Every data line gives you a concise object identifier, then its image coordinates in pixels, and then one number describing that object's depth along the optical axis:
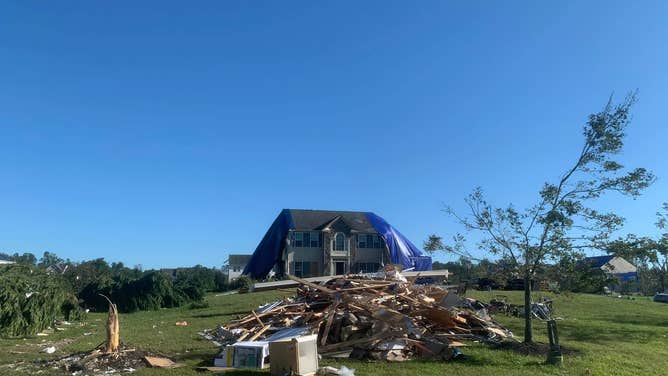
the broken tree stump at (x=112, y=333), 9.86
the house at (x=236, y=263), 72.69
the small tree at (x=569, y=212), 11.15
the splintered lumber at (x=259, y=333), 11.64
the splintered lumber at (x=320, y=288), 13.72
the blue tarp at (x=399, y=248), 44.47
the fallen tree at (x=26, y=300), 14.12
